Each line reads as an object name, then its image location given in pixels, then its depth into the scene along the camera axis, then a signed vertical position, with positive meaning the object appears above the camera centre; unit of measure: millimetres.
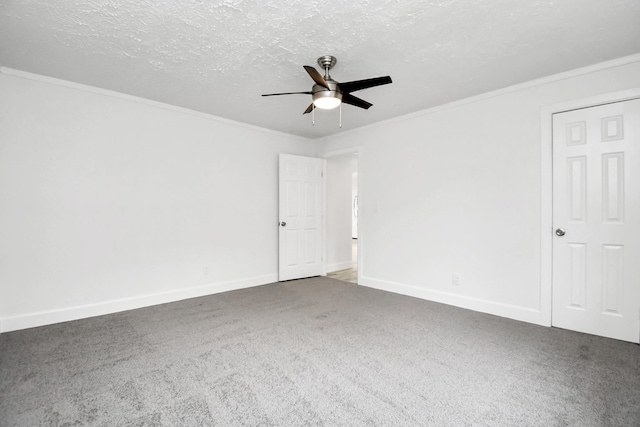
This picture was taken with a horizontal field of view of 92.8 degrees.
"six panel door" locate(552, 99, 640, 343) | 2643 -58
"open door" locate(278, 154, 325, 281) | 4926 -57
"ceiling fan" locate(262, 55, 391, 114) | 2279 +994
